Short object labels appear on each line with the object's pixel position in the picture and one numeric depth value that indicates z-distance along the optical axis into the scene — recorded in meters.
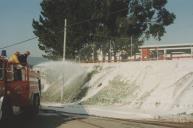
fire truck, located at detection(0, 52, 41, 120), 13.44
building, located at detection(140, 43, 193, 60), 28.79
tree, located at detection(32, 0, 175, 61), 41.79
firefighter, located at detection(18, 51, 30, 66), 15.89
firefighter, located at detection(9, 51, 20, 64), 15.41
